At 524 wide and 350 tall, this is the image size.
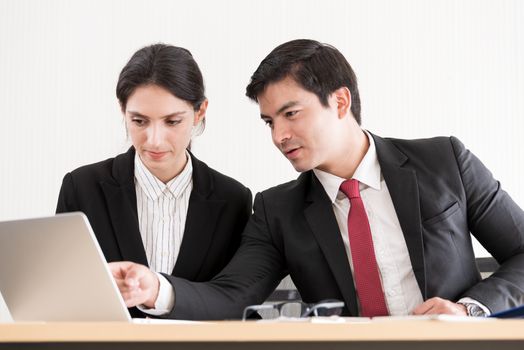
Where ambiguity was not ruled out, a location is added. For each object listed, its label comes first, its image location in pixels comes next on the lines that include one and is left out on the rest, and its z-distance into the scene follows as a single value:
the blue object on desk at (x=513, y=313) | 2.12
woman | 2.86
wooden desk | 1.84
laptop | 2.21
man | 2.73
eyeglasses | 2.24
